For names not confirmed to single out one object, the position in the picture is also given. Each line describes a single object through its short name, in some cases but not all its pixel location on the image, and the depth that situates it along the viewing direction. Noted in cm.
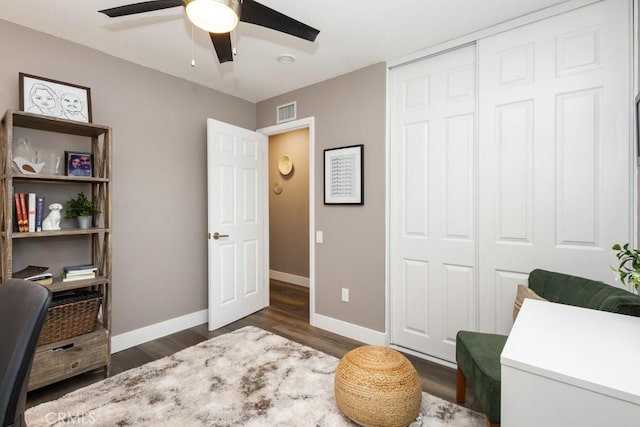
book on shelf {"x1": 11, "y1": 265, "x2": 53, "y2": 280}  206
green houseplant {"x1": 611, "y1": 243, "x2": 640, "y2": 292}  101
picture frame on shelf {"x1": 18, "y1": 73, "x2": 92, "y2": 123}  220
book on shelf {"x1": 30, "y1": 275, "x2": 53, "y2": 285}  209
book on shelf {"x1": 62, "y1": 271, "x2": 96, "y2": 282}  225
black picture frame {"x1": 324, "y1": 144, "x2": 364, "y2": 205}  294
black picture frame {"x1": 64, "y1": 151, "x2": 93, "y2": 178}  238
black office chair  79
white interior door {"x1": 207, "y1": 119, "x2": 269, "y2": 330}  316
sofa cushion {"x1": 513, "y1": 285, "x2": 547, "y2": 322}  176
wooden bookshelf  200
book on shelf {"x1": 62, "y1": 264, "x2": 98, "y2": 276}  228
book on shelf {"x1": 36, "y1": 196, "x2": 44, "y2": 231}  217
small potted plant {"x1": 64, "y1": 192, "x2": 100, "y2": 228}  231
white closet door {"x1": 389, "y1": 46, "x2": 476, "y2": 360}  242
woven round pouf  158
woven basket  207
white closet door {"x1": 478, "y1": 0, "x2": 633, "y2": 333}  186
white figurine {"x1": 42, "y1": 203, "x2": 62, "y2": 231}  221
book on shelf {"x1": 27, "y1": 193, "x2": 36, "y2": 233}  212
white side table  75
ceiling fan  140
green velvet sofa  131
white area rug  177
